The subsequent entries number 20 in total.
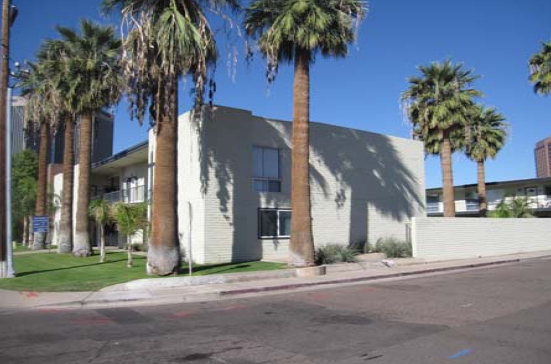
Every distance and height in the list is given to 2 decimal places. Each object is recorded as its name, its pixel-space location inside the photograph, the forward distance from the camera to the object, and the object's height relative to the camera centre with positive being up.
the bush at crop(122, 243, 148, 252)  26.91 -1.31
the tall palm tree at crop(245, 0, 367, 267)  17.42 +6.59
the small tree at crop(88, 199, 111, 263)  21.30 +0.53
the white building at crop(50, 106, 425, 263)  20.06 +1.75
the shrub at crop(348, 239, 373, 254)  23.59 -1.38
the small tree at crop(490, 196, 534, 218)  31.75 +0.32
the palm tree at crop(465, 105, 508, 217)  36.75 +5.80
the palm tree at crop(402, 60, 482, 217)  27.44 +6.51
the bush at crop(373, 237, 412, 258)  22.03 -1.44
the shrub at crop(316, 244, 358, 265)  19.36 -1.48
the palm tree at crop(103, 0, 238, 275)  15.34 +5.07
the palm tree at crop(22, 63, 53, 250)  24.58 +6.31
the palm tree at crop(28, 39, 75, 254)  23.39 +6.10
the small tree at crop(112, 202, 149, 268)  18.67 +0.25
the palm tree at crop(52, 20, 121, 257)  23.20 +6.95
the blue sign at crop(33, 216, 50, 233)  23.98 +0.15
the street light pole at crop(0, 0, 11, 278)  15.53 +3.48
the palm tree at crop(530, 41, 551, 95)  29.38 +8.90
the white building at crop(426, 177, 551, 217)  46.16 +2.09
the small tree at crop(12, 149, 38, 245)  40.12 +3.71
